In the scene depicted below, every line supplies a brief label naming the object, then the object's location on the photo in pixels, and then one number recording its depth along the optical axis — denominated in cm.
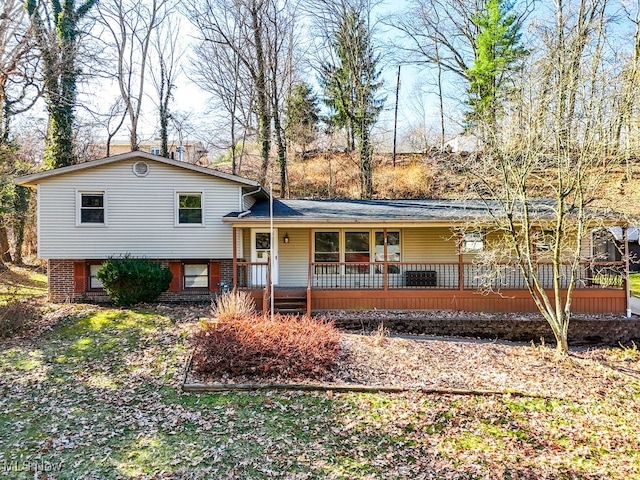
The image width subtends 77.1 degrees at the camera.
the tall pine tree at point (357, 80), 2464
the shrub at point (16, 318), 984
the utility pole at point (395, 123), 2770
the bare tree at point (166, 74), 2598
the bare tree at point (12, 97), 1597
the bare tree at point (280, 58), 2388
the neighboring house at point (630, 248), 1892
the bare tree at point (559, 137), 898
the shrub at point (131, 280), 1207
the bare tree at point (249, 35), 2328
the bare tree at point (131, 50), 2424
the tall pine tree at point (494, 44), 2183
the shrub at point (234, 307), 931
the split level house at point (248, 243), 1239
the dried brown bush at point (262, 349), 751
